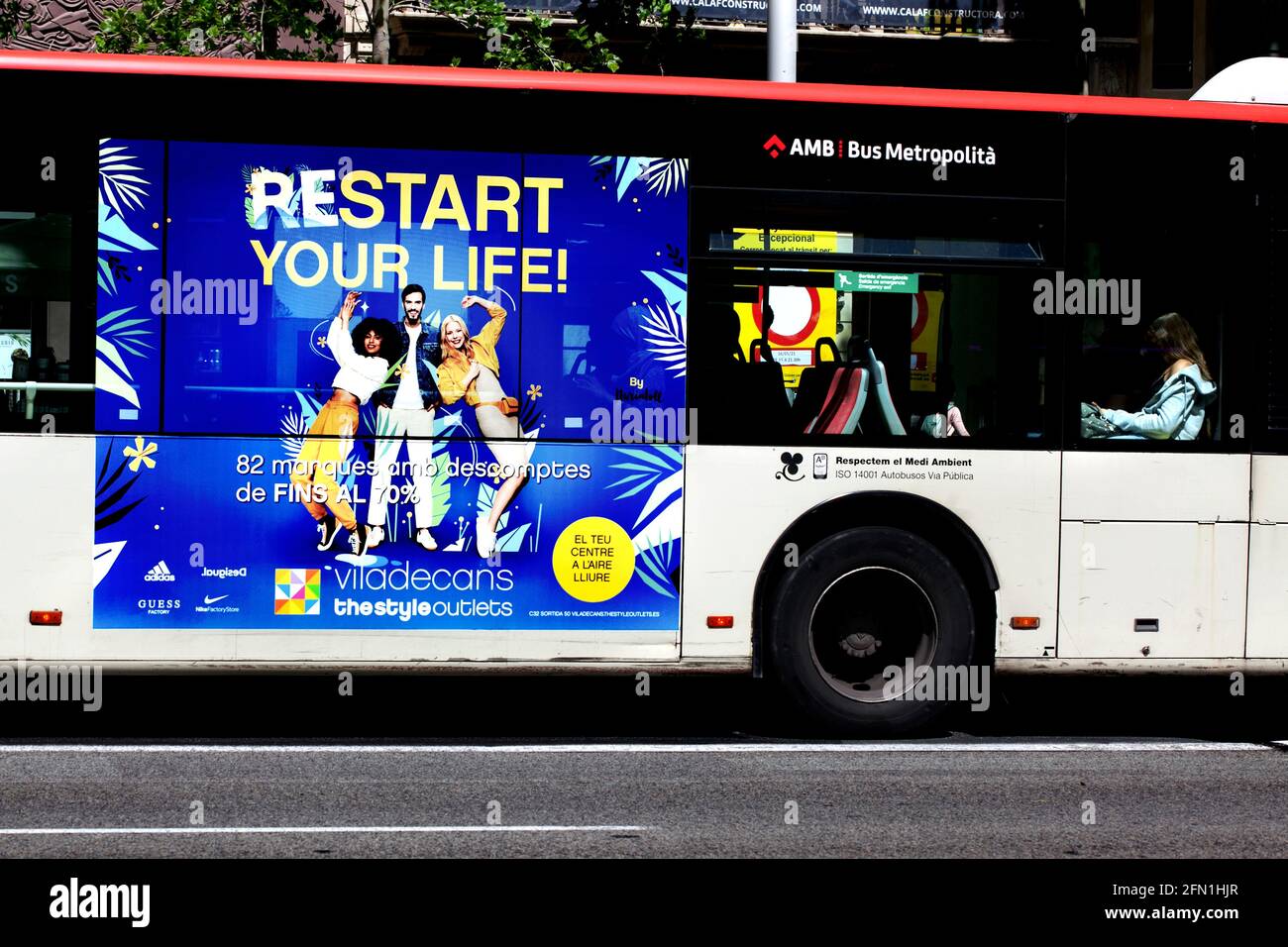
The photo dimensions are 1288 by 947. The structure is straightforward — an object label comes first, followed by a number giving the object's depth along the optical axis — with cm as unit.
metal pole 1282
